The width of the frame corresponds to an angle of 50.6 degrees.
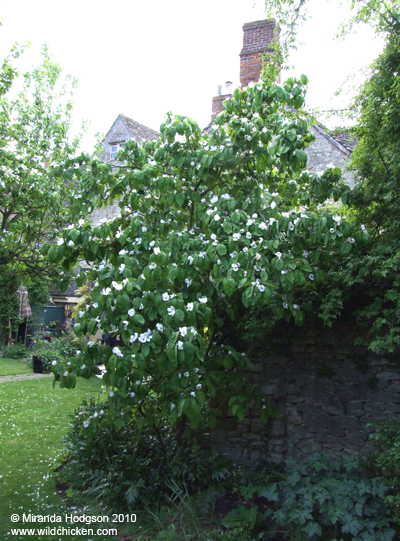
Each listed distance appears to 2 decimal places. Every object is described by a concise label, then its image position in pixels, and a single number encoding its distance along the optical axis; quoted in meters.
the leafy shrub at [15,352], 14.09
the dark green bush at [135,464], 4.39
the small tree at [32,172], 5.14
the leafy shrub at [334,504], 3.35
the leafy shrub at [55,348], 12.37
